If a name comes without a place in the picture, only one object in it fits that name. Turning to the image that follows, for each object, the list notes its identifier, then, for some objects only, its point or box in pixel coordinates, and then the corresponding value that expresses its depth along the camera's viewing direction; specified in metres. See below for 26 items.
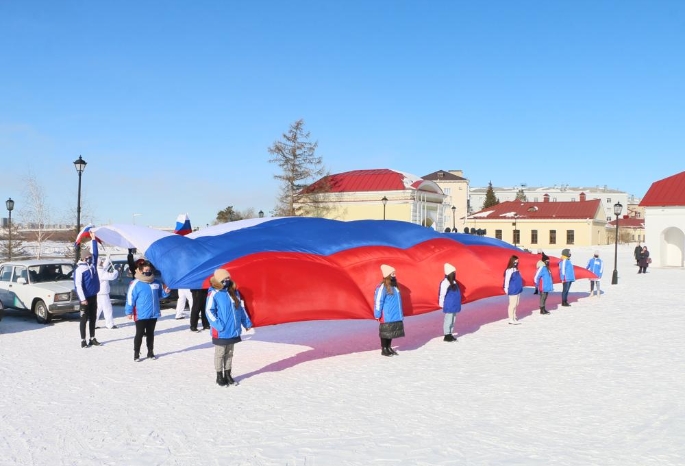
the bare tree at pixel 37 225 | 34.03
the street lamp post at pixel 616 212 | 27.38
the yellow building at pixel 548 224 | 70.81
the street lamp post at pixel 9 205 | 25.75
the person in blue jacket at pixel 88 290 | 11.75
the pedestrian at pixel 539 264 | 17.42
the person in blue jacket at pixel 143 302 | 10.69
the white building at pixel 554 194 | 149.25
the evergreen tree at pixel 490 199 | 123.94
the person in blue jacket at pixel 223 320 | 9.02
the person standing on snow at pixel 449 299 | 13.02
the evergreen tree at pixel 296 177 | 58.62
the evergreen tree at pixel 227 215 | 79.26
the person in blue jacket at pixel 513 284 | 15.48
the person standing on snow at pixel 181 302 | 15.87
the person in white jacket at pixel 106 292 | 14.20
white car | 15.16
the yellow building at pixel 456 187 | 105.50
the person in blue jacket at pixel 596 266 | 20.92
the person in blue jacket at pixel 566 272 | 18.62
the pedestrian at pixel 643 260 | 34.44
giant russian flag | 10.56
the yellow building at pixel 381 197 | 56.44
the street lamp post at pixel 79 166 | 20.91
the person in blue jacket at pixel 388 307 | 11.29
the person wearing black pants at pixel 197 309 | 14.10
